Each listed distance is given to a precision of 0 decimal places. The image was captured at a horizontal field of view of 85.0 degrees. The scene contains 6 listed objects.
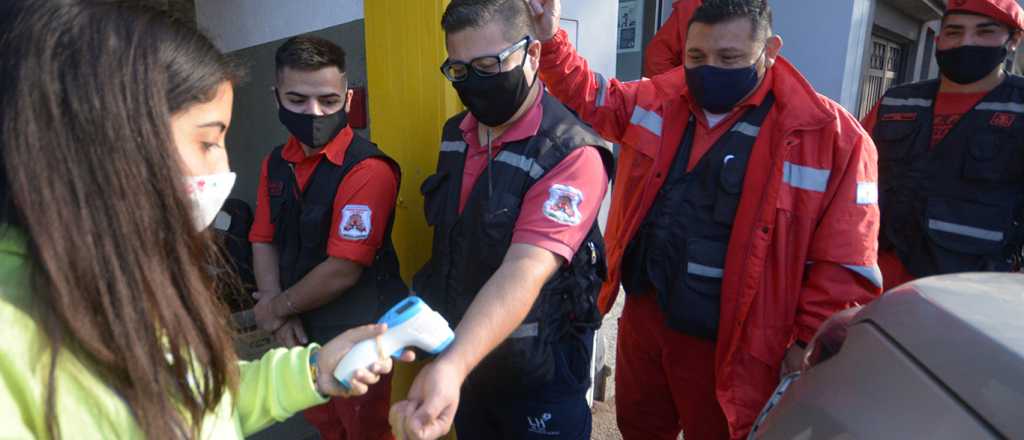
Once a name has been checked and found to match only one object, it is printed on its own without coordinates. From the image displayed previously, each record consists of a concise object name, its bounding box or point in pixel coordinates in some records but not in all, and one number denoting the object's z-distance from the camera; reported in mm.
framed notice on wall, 5043
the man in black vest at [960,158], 2443
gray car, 905
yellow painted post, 2229
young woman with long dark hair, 762
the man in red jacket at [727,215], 1762
